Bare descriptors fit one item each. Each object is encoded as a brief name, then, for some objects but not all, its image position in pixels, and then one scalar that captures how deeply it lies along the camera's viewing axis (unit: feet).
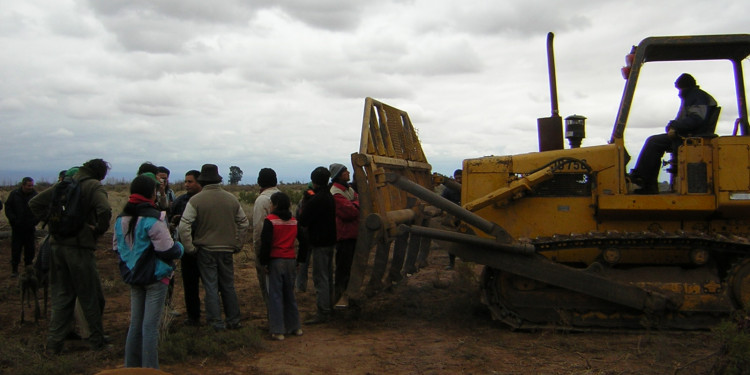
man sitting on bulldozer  21.65
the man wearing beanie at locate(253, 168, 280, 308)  23.88
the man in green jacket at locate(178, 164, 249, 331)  22.47
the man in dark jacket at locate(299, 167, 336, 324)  24.56
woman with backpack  16.84
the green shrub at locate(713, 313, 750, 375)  14.75
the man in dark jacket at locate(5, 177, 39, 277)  35.12
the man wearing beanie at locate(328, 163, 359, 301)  25.22
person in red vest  22.44
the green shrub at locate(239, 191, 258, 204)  74.19
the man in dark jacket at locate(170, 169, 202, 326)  23.56
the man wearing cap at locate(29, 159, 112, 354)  20.75
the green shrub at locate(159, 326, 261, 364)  19.74
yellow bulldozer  21.25
